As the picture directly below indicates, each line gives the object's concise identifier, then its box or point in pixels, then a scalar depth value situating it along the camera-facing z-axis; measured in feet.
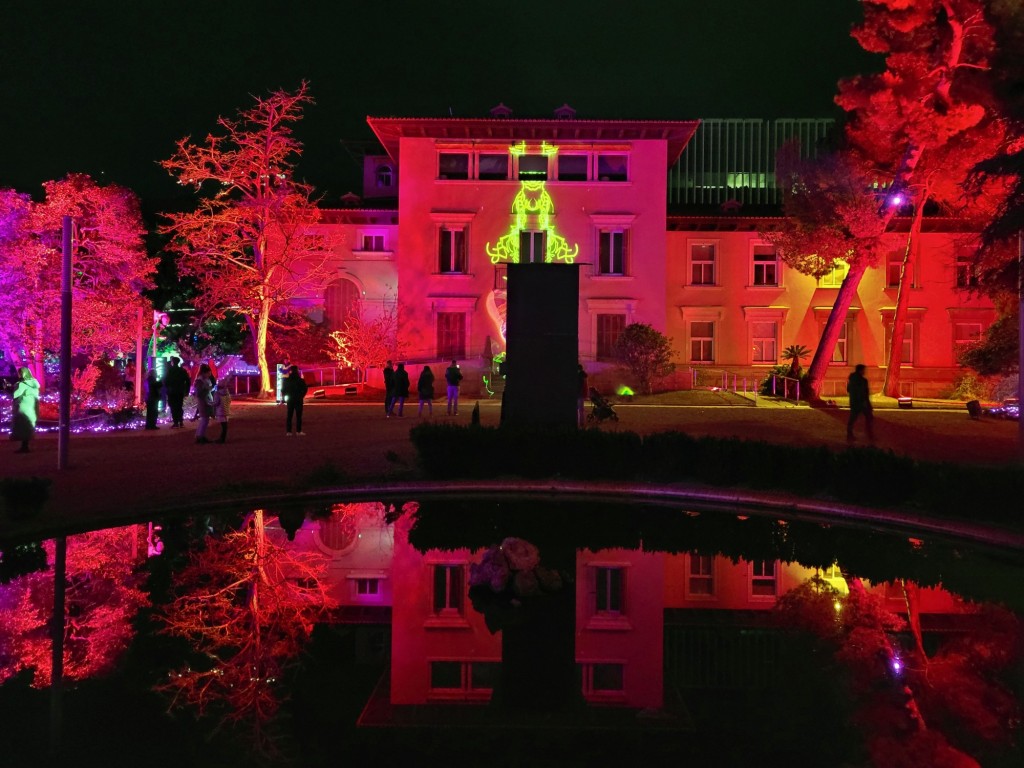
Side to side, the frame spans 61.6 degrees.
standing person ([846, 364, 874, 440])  57.06
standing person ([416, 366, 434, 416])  73.05
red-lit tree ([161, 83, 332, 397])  93.56
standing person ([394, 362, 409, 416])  74.95
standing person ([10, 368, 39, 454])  49.90
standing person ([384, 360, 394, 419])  75.46
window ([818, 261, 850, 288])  110.63
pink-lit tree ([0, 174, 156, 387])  74.54
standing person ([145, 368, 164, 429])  65.10
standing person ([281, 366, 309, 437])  59.72
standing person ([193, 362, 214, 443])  55.31
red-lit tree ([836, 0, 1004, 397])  79.92
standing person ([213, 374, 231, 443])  55.77
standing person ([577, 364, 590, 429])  63.62
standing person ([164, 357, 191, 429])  64.49
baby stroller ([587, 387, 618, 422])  66.03
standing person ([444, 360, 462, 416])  73.41
